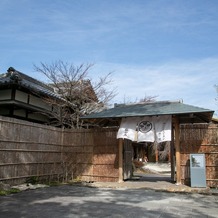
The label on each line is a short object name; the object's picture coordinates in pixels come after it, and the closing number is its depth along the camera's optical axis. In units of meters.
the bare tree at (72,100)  16.94
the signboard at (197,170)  11.48
